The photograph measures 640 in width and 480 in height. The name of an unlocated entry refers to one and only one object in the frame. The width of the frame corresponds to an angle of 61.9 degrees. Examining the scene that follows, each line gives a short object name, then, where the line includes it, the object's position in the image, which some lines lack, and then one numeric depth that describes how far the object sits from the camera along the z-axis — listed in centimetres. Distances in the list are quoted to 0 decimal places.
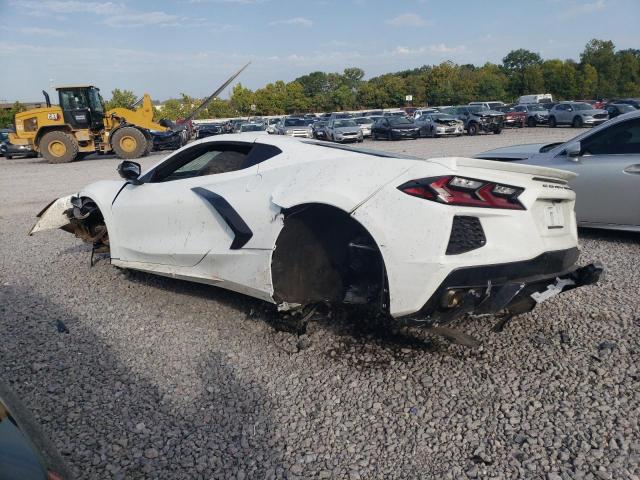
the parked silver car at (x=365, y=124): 3200
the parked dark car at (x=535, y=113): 3312
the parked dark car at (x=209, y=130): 3791
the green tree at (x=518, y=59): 10938
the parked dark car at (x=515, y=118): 3453
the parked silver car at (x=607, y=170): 584
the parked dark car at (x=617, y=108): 2978
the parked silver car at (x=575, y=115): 2941
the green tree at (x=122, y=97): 6972
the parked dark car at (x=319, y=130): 2878
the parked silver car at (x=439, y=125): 2906
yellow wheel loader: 2139
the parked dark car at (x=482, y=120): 2934
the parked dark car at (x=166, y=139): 2391
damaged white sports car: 308
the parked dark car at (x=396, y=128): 2917
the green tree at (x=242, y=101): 9106
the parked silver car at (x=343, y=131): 2762
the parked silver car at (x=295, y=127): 3003
